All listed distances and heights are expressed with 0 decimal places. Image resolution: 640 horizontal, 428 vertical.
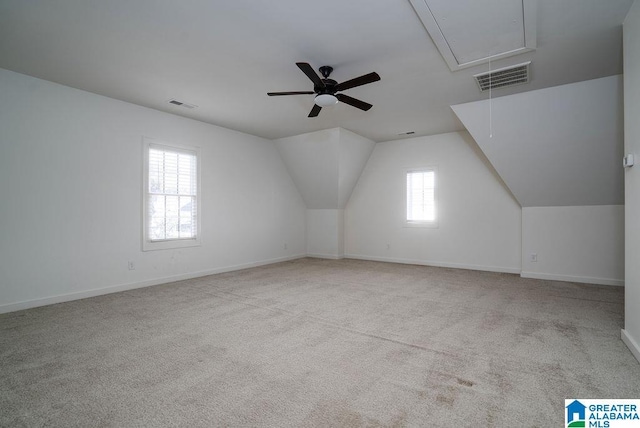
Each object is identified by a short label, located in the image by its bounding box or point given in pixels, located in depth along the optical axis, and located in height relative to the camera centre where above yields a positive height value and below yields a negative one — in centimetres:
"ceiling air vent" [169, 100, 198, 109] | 457 +168
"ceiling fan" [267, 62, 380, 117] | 298 +136
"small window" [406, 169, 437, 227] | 654 +38
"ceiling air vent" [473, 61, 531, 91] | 353 +170
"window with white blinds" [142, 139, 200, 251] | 486 +28
